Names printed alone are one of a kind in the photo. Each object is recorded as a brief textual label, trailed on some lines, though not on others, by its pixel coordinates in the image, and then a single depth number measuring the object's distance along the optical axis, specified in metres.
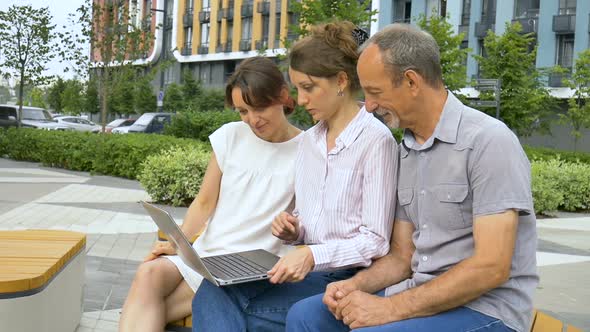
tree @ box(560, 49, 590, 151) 28.19
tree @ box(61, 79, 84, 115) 63.99
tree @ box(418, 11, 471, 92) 26.27
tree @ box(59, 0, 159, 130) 21.91
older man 2.38
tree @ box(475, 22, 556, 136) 29.62
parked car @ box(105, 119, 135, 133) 39.28
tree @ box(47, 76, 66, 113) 72.62
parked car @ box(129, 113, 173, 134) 30.05
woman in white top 3.19
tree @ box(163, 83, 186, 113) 52.97
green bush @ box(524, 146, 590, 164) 20.78
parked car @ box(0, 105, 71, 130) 30.48
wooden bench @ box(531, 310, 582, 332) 2.86
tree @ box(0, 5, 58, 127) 25.36
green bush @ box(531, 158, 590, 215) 14.57
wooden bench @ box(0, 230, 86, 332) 3.48
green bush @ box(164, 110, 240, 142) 20.30
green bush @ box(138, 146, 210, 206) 11.70
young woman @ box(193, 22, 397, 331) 2.86
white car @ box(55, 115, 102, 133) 39.80
